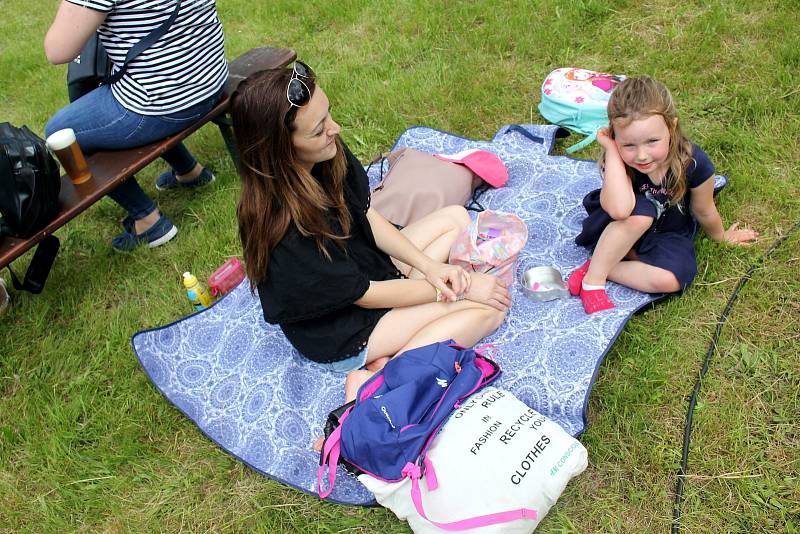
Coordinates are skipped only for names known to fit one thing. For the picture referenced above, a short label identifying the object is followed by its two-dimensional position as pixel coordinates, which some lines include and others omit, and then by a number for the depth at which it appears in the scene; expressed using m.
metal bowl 3.06
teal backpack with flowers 3.95
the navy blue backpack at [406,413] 2.22
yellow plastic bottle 3.42
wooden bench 3.21
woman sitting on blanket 2.25
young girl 2.64
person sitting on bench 3.31
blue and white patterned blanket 2.72
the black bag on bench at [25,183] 3.06
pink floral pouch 3.09
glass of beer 3.30
